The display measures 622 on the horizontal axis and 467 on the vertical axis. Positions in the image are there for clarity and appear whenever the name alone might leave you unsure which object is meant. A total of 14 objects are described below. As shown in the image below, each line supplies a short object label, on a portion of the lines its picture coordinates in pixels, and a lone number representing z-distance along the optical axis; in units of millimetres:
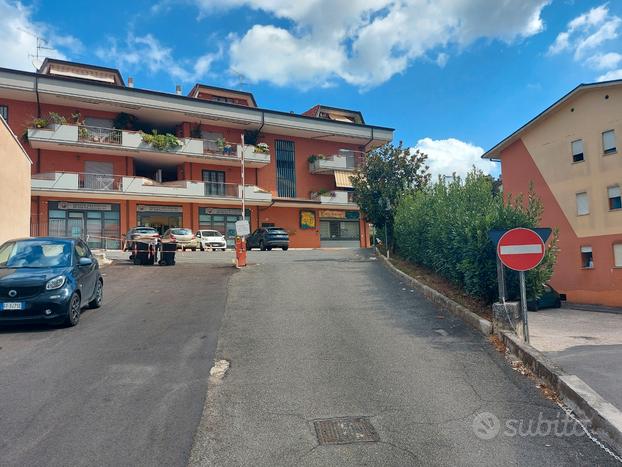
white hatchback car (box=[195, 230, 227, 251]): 29938
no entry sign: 7258
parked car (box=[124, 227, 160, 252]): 19625
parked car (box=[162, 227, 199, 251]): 27094
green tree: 21828
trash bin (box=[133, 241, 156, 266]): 18766
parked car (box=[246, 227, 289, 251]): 29016
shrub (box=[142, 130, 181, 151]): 31250
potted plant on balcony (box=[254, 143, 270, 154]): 35656
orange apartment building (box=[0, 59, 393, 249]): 29156
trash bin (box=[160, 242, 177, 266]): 18656
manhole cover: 4199
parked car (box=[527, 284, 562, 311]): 20328
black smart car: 7789
